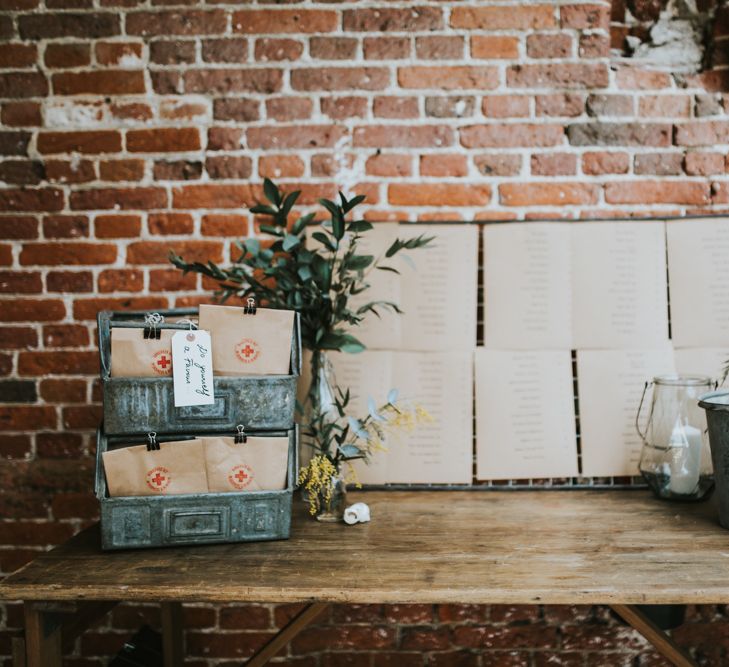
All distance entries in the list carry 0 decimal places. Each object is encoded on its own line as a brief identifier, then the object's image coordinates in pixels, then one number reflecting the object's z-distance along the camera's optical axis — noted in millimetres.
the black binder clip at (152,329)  1335
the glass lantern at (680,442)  1591
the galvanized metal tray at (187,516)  1312
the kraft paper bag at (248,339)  1379
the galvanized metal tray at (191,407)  1332
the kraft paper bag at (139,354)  1329
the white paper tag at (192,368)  1333
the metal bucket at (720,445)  1407
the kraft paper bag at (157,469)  1320
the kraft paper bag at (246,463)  1353
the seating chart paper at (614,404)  1812
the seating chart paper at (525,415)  1814
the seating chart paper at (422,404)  1811
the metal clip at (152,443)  1327
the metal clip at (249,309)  1389
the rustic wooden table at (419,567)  1134
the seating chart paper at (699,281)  1816
